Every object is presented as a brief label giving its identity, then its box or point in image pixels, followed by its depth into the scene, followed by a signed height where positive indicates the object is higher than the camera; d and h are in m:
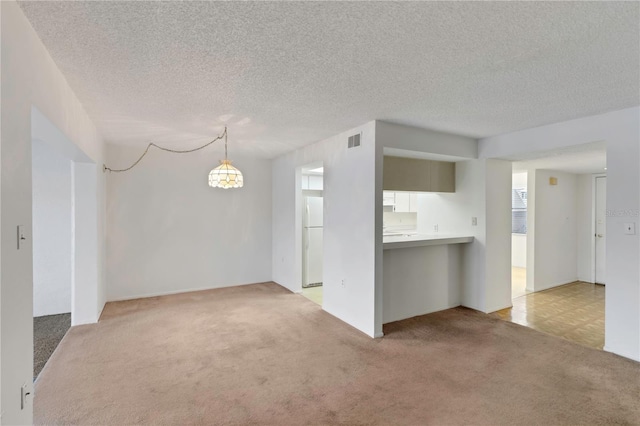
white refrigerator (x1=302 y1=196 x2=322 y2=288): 5.75 -0.57
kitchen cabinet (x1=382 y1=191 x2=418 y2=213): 6.61 +0.19
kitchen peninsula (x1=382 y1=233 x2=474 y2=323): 4.05 -0.86
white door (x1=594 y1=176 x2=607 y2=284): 5.92 -0.34
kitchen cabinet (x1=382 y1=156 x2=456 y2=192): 4.29 +0.52
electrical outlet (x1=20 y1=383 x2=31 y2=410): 1.66 -0.99
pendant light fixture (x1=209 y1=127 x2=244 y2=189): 3.71 +0.41
